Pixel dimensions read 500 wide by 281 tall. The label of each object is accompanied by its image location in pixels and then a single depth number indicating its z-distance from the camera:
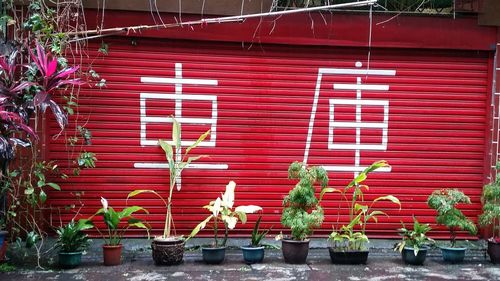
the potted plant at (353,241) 6.41
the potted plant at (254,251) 6.36
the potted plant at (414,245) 6.43
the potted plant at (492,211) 6.48
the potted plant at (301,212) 6.22
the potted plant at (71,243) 6.02
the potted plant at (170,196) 6.18
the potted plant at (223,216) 6.31
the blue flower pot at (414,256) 6.43
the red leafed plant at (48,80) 5.64
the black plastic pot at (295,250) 6.35
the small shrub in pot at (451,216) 6.41
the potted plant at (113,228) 6.16
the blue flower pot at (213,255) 6.31
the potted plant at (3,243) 5.98
